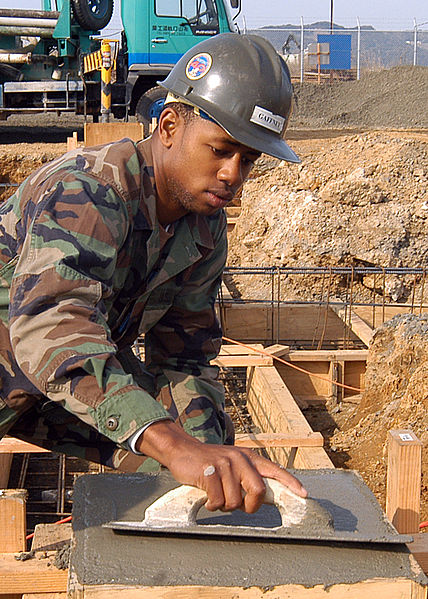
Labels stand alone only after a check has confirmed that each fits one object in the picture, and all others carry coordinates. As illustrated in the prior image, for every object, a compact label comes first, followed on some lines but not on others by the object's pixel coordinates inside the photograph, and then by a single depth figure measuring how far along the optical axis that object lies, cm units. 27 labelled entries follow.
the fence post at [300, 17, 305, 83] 2688
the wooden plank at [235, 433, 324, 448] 350
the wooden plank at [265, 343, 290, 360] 544
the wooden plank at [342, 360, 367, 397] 565
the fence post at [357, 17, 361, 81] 2816
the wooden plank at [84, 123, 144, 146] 693
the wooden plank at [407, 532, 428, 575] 209
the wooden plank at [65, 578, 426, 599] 152
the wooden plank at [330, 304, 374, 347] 586
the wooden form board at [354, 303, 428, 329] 658
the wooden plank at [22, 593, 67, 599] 218
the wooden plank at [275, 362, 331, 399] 561
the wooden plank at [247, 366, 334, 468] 368
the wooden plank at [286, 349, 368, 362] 555
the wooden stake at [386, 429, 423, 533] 211
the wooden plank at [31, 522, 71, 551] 226
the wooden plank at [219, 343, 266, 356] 538
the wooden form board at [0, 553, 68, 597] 217
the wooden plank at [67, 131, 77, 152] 802
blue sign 3447
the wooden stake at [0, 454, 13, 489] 387
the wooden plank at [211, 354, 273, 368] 514
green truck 1312
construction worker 172
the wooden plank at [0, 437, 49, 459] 334
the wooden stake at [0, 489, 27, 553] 222
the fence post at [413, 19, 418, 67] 2769
